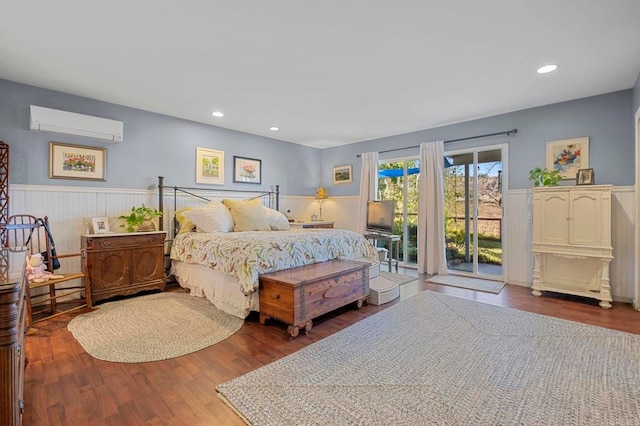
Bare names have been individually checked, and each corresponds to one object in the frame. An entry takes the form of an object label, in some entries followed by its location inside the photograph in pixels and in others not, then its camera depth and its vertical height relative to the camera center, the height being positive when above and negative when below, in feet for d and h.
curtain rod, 14.02 +3.79
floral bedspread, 9.35 -1.44
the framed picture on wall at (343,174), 20.62 +2.62
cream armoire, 11.06 -1.17
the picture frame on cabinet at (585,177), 11.62 +1.35
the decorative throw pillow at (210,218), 12.71 -0.33
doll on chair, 9.07 -1.90
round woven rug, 7.51 -3.53
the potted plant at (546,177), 12.37 +1.45
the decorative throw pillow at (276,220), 14.97 -0.49
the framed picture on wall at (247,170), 17.12 +2.43
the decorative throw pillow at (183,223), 13.33 -0.59
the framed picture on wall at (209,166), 15.58 +2.41
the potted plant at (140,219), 12.35 -0.35
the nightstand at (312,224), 17.89 -0.87
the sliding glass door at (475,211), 15.05 -0.01
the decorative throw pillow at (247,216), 13.59 -0.25
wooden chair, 9.99 -1.51
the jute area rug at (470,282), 13.32 -3.46
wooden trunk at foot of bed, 8.41 -2.51
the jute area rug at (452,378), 5.19 -3.56
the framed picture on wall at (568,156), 12.35 +2.36
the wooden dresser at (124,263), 10.85 -2.04
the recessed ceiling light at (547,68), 9.59 +4.70
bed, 9.54 -1.30
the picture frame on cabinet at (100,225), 11.65 -0.58
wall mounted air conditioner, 10.70 +3.37
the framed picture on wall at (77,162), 11.49 +1.98
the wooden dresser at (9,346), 3.19 -1.50
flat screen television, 16.19 -0.29
